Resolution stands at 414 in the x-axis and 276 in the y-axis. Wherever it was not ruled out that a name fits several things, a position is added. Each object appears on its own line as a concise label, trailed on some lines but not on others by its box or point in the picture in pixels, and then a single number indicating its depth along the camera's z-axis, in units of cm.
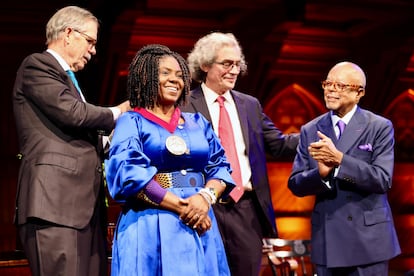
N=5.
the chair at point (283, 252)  834
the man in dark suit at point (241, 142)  671
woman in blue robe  510
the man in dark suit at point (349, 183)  610
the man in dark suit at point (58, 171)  559
